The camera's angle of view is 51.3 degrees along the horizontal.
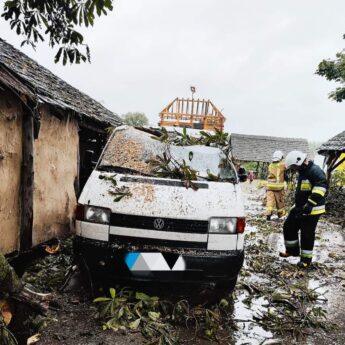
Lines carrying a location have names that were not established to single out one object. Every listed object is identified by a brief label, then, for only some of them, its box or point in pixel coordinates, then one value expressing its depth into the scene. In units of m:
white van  3.66
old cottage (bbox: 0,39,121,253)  4.94
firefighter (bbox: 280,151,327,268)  5.77
